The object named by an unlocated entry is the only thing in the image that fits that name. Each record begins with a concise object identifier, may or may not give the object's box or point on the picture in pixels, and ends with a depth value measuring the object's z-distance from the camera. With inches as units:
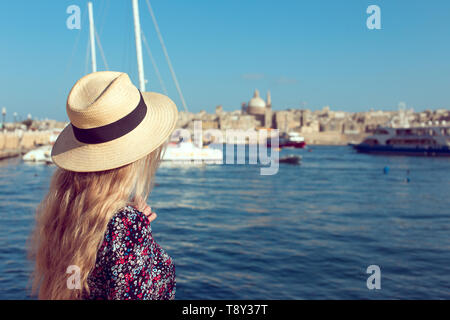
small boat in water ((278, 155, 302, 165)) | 1653.5
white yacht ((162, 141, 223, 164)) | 1429.6
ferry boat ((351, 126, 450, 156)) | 2367.1
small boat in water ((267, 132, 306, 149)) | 3558.1
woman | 62.5
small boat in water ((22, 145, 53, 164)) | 1411.2
